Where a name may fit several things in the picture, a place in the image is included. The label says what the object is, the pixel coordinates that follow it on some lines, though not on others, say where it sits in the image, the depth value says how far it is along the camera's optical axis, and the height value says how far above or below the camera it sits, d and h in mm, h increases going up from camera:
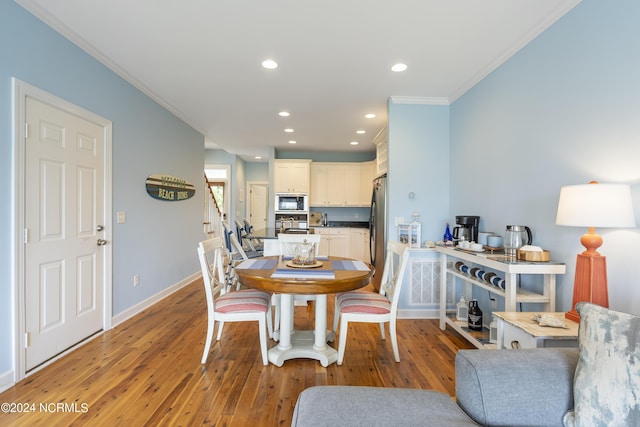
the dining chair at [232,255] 3648 -696
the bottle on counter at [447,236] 3396 -295
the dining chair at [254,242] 5242 -659
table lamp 1513 -35
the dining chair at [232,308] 2305 -778
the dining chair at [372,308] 2350 -788
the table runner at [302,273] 2168 -490
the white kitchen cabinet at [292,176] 6539 +691
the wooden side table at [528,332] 1536 -643
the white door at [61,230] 2186 -202
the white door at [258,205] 8984 +78
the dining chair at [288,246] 2955 -406
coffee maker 3017 -169
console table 2004 -487
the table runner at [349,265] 2520 -493
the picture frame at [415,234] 3506 -284
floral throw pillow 917 -516
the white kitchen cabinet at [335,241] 6535 -707
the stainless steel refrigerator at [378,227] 3993 -256
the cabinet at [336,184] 6793 +554
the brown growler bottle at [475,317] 2721 -966
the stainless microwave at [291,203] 6547 +112
